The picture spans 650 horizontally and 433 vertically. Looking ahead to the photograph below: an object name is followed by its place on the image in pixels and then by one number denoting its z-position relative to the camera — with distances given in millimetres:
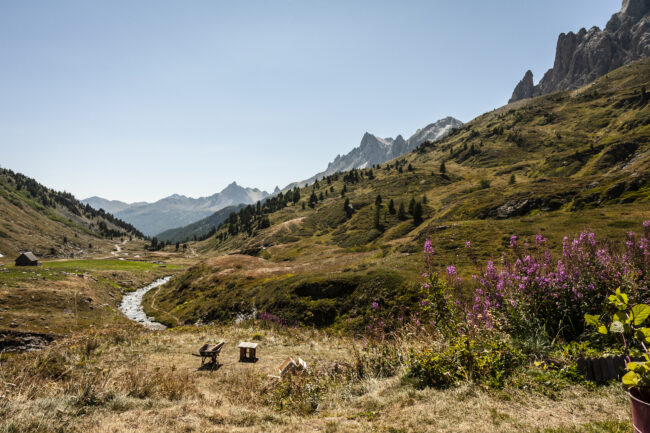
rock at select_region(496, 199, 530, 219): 50438
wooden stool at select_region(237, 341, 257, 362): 15336
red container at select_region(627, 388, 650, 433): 3248
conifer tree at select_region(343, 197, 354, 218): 126125
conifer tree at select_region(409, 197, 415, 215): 101044
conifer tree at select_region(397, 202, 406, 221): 100762
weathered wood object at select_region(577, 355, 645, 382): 6586
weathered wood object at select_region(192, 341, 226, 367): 14094
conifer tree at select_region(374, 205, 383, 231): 96356
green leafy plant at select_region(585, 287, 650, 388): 3205
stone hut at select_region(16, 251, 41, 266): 77000
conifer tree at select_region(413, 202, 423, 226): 84319
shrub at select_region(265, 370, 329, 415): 8250
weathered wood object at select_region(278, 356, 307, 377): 11520
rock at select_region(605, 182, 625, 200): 44662
